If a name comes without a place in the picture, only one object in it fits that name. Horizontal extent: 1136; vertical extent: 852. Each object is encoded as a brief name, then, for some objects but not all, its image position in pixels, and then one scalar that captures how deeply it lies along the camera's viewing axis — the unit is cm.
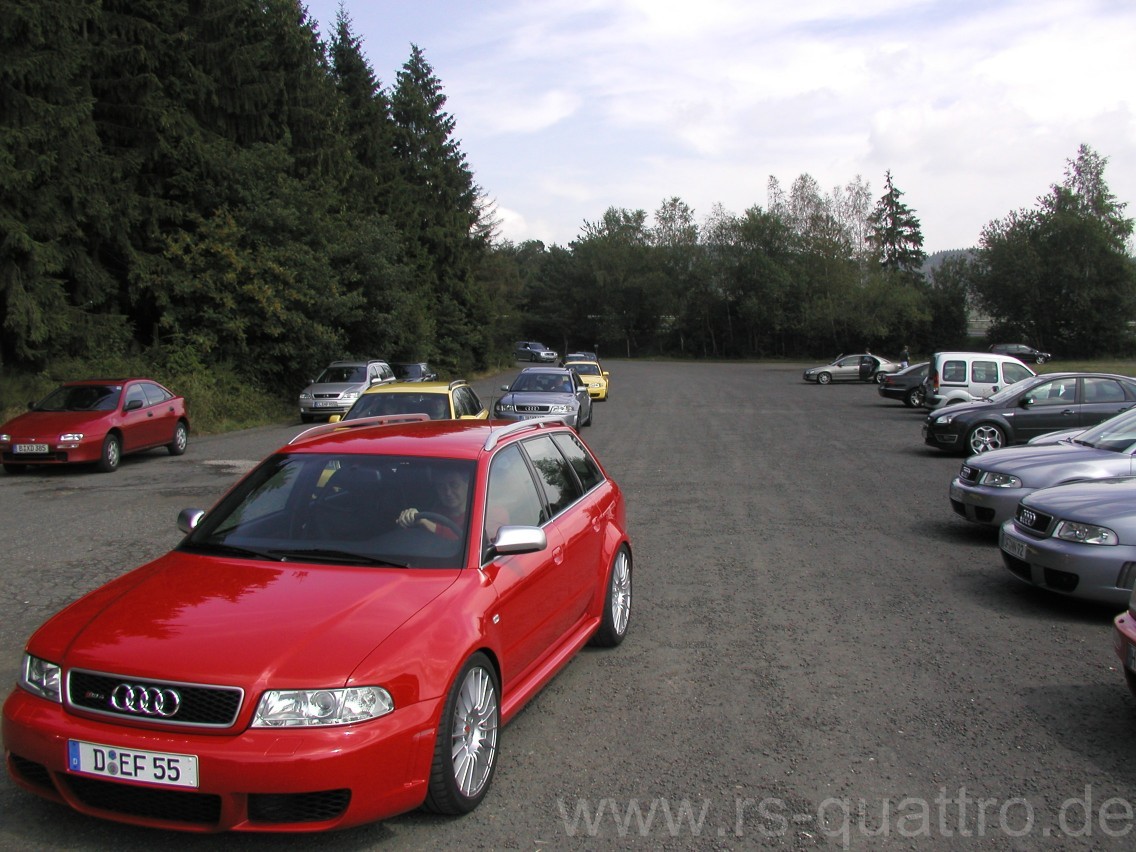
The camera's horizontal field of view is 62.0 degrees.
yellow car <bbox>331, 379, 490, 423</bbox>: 1379
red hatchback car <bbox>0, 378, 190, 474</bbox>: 1527
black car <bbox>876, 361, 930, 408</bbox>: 3194
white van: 2408
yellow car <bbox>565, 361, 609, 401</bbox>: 3609
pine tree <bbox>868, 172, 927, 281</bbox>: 9262
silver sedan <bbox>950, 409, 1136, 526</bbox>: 892
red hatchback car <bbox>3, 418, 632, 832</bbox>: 336
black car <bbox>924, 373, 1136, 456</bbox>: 1677
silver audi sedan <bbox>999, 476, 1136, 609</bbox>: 666
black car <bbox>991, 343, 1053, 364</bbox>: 6644
